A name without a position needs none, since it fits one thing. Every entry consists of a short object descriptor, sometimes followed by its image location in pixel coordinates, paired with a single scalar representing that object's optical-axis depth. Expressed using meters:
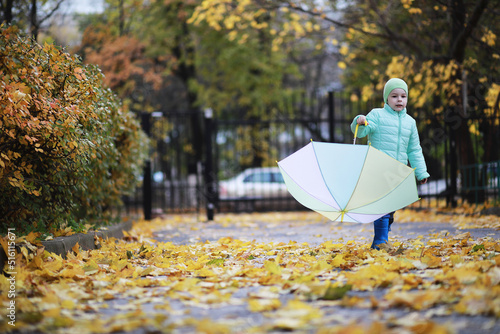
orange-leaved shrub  9.95
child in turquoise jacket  11.23
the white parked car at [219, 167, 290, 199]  35.12
